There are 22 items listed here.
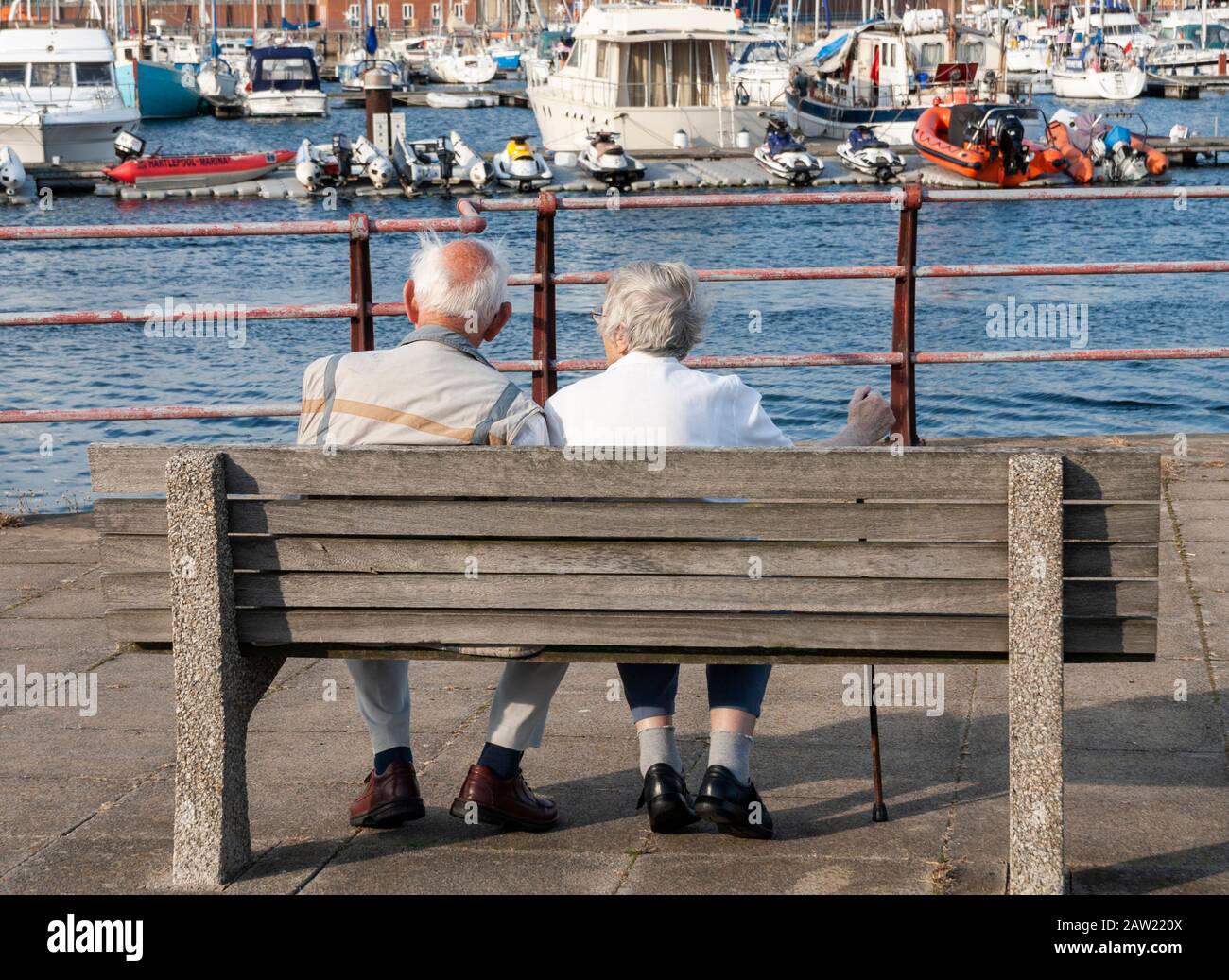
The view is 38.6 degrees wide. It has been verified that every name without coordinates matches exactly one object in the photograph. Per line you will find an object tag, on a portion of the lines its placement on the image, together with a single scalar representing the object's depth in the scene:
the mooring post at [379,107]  42.47
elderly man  3.87
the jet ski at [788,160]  42.97
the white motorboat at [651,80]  47.56
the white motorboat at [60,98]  44.78
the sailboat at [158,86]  73.38
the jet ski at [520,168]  42.91
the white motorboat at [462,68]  90.19
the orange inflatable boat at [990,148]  43.34
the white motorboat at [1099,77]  76.62
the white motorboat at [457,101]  79.75
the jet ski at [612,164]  42.16
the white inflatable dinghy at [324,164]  41.97
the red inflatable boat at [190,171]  42.34
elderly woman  3.91
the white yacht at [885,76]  54.06
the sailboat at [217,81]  77.31
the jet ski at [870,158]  44.00
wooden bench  3.34
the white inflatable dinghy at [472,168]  42.35
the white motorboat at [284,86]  70.69
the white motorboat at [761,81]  56.09
